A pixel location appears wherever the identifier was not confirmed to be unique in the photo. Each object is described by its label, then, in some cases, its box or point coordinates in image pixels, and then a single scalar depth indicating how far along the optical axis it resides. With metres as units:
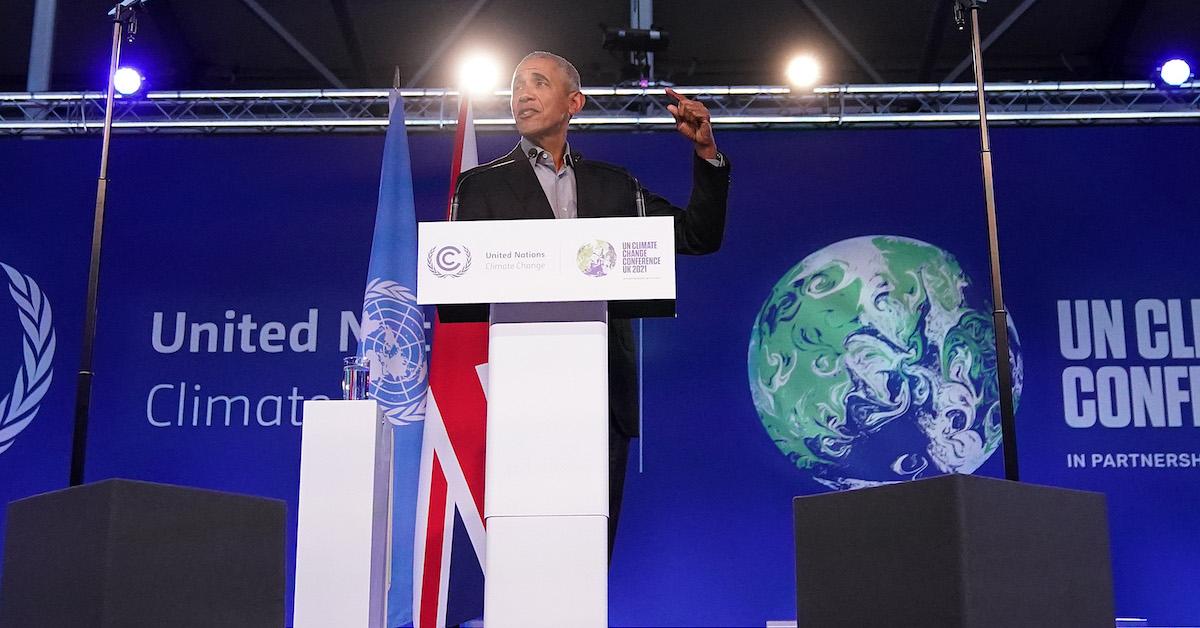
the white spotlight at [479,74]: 4.79
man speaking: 2.69
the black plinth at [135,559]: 1.95
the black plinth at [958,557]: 1.87
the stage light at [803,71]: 5.20
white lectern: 2.11
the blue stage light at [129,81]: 5.17
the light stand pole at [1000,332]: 2.98
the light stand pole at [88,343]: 3.10
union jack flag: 4.12
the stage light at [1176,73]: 5.11
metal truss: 5.20
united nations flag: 4.31
